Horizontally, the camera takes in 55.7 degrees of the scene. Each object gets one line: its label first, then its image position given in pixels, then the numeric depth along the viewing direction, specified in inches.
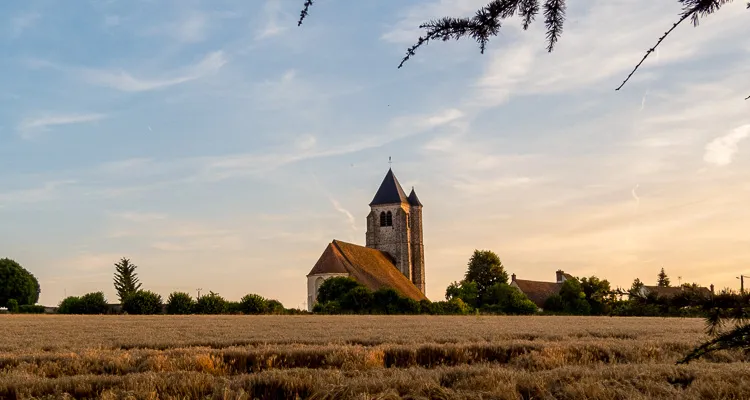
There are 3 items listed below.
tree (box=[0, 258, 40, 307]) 3403.1
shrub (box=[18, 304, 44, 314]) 2100.1
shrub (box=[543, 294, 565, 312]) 2753.4
